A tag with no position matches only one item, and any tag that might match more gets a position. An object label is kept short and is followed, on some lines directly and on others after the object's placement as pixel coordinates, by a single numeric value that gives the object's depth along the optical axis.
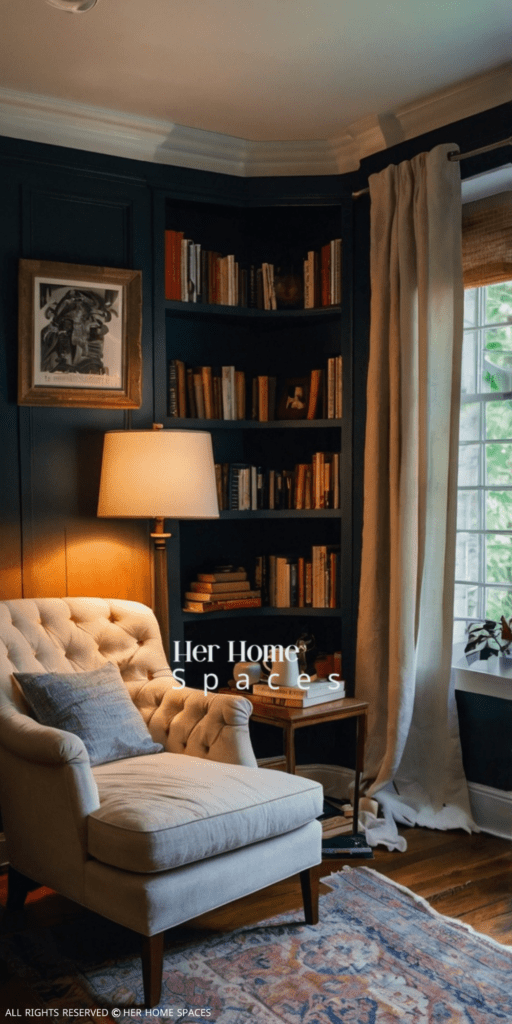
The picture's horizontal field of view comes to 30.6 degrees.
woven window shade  3.59
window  3.75
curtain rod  3.30
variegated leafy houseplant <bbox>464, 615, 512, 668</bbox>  3.60
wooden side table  3.33
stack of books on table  3.46
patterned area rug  2.36
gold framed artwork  3.56
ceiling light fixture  2.71
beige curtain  3.55
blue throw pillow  2.89
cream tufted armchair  2.39
